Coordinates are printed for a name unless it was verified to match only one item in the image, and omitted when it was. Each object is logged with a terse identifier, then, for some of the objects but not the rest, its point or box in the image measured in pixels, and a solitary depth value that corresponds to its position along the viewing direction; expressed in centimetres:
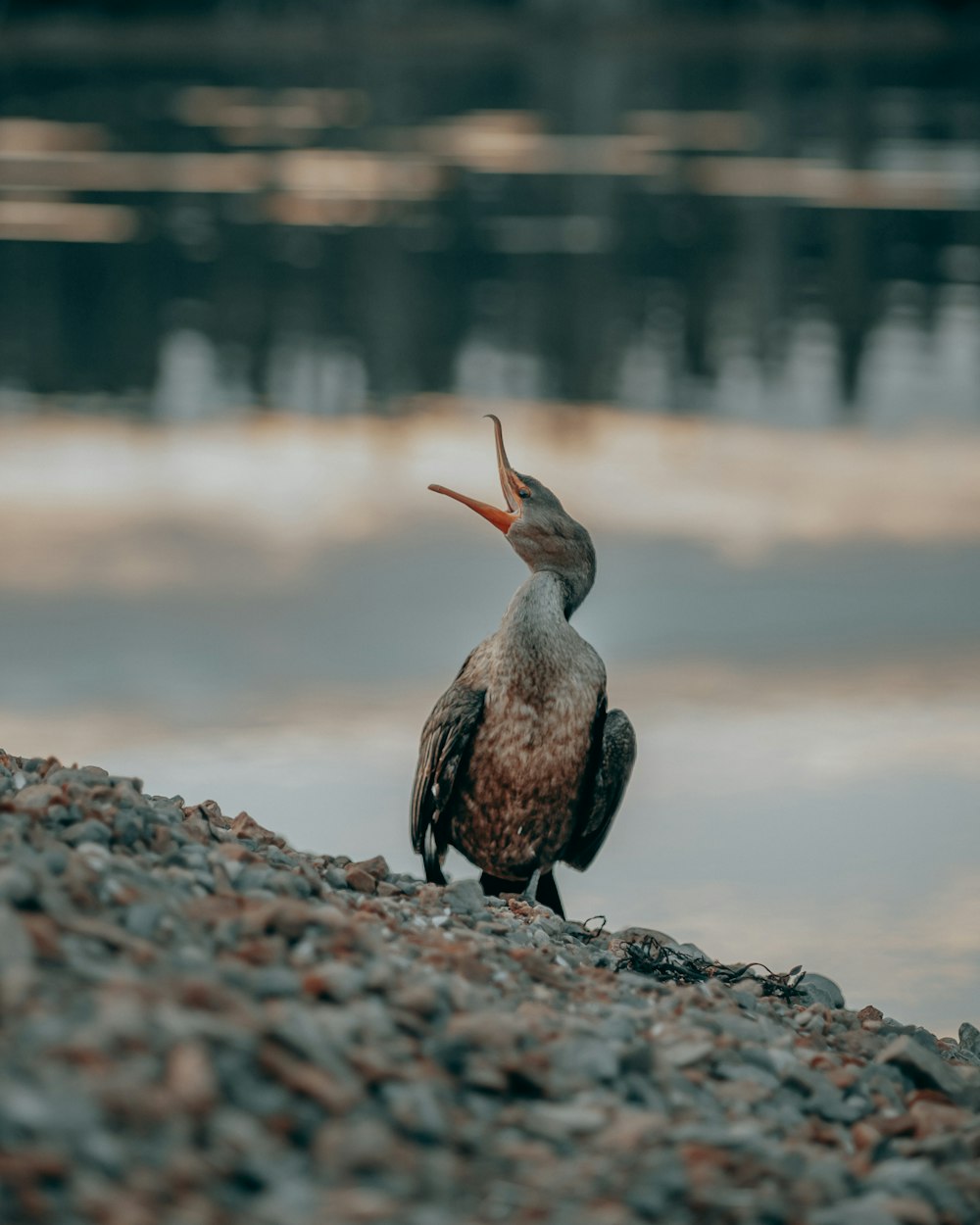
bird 1088
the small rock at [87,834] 830
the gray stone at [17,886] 716
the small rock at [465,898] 1003
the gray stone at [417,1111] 655
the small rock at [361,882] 980
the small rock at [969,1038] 999
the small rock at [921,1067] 853
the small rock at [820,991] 1012
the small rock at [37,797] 854
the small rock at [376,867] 1016
